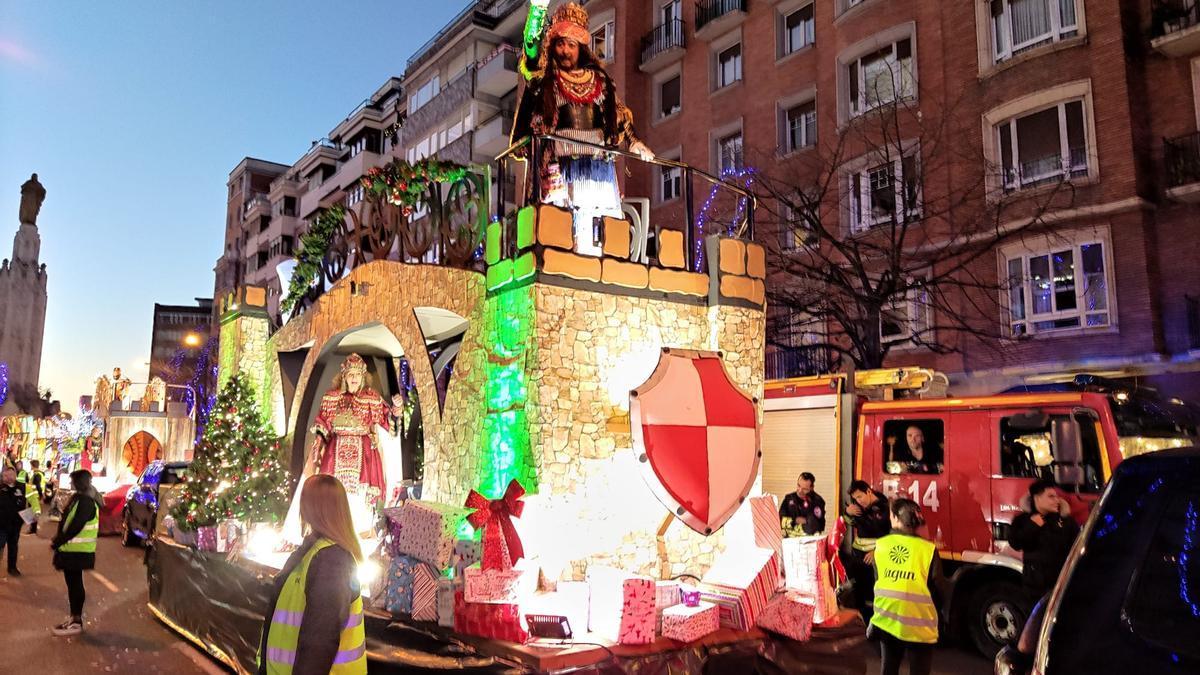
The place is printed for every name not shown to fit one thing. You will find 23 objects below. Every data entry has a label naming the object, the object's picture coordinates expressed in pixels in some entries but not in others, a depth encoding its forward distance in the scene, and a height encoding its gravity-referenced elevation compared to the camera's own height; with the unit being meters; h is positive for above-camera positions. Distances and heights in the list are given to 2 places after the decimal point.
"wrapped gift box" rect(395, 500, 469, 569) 6.45 -0.72
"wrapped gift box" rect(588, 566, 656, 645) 5.43 -1.10
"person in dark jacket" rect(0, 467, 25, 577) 11.80 -1.03
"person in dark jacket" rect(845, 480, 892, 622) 8.52 -0.76
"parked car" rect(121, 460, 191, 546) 15.95 -1.13
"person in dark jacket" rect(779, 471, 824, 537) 9.11 -0.76
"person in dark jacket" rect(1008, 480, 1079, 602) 6.57 -0.76
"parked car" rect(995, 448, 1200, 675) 2.12 -0.38
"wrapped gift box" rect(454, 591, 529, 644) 5.32 -1.17
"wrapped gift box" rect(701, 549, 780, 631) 6.02 -1.08
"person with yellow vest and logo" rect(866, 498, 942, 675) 5.37 -1.00
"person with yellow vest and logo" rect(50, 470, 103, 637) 8.41 -1.05
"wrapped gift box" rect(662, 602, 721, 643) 5.59 -1.24
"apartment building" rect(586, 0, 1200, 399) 14.78 +5.91
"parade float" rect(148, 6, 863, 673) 5.54 -0.22
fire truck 7.64 -0.05
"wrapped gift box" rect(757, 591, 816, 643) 6.02 -1.29
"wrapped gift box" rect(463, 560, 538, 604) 5.50 -0.96
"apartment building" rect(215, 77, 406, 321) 39.62 +14.72
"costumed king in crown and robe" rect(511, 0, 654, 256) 7.37 +3.10
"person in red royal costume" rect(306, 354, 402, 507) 9.27 +0.08
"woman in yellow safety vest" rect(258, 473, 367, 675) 3.34 -0.66
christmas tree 9.57 -0.33
